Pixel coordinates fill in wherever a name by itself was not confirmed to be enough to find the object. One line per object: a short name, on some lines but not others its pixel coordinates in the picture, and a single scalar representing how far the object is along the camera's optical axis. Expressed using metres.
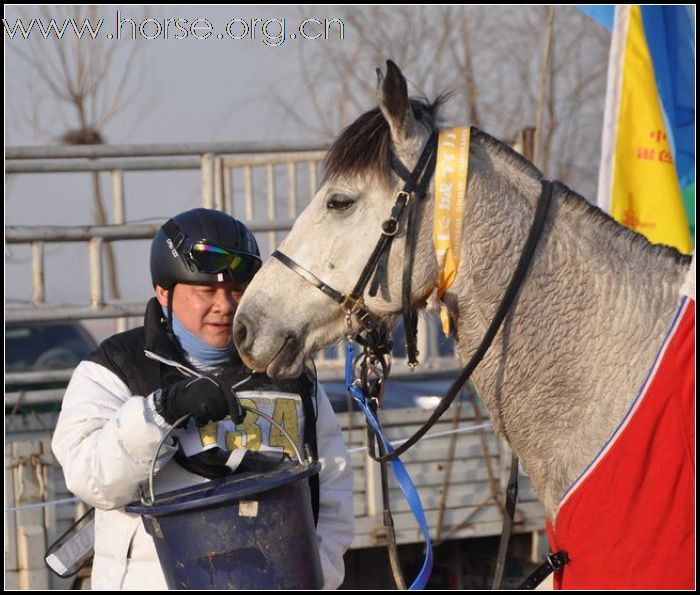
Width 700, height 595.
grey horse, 5.84
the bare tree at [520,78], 24.81
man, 5.52
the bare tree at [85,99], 20.87
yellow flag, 12.64
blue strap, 6.25
